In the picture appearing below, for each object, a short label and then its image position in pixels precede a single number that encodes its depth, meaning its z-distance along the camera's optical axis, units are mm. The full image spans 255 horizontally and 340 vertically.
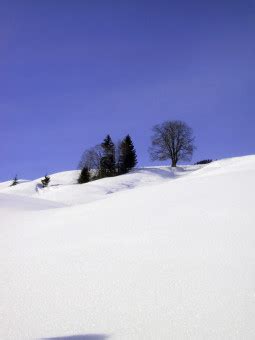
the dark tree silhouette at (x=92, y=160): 41406
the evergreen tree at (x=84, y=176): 40281
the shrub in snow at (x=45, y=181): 37869
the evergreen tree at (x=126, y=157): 40938
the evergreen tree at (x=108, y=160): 39781
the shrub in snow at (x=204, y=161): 51538
